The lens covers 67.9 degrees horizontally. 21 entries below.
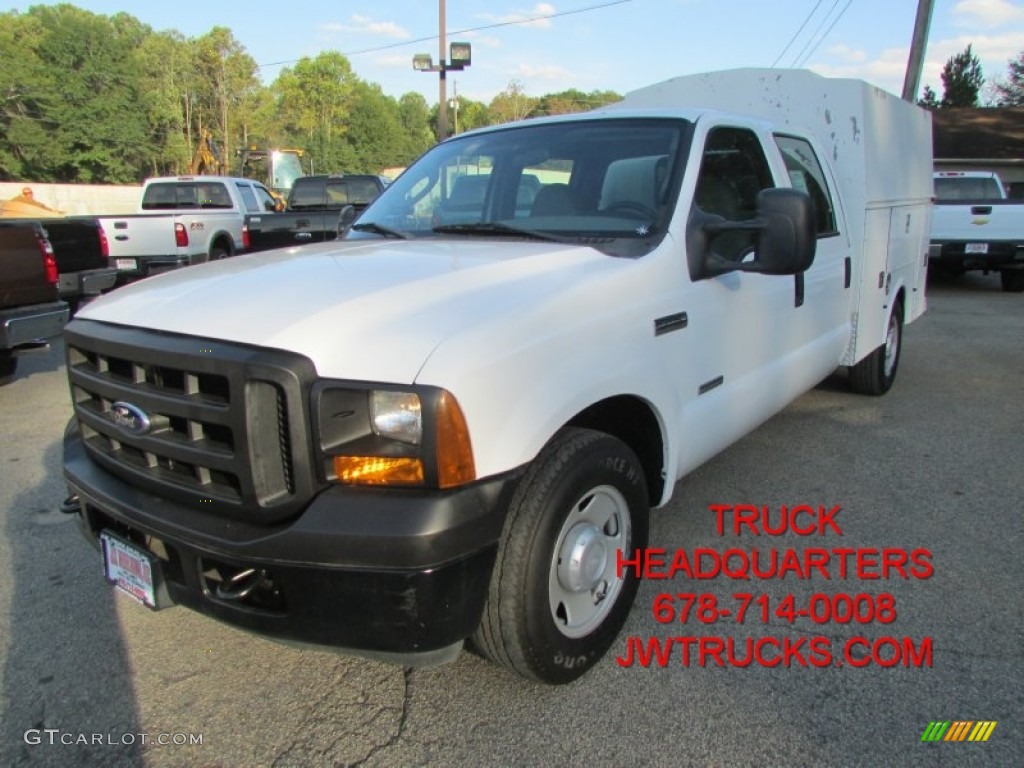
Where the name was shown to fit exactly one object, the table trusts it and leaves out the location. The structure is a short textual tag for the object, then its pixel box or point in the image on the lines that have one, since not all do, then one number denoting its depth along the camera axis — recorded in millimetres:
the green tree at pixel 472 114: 91150
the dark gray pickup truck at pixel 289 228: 12047
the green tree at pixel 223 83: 64625
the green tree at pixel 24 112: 53344
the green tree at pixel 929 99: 44875
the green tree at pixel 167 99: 61031
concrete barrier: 33469
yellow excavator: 31000
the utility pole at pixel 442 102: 20555
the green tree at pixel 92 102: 56219
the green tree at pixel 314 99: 84375
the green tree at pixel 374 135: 82375
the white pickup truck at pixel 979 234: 11891
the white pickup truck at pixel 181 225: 10445
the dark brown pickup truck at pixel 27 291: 5820
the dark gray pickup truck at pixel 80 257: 7652
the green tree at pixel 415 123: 95750
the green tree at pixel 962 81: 47594
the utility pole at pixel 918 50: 14688
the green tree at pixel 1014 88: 51125
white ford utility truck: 1922
